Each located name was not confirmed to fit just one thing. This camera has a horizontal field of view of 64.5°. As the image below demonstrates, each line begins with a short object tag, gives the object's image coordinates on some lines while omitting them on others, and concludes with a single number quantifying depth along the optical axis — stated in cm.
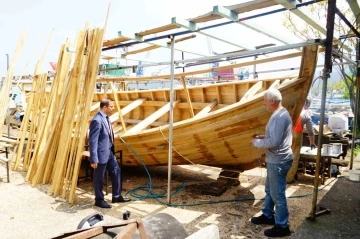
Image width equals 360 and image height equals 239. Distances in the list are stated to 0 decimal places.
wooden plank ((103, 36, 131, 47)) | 498
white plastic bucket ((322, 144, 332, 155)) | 596
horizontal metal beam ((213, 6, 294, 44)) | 326
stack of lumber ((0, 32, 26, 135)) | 778
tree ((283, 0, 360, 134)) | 530
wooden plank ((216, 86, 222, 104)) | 681
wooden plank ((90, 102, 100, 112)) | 902
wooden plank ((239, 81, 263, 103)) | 572
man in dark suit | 470
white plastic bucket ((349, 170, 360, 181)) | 568
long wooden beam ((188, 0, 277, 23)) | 307
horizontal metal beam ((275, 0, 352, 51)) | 300
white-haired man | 357
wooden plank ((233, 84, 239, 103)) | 655
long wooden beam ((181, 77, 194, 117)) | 666
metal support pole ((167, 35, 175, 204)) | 472
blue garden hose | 503
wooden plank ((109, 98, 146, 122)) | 739
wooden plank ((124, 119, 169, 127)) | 747
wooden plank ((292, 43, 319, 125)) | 403
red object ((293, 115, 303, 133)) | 575
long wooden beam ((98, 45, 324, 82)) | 448
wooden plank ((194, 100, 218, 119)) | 601
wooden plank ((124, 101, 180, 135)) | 590
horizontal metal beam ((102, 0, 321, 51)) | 312
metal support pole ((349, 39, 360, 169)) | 548
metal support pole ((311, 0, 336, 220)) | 359
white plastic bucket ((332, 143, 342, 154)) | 609
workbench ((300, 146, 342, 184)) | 571
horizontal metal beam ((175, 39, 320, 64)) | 358
